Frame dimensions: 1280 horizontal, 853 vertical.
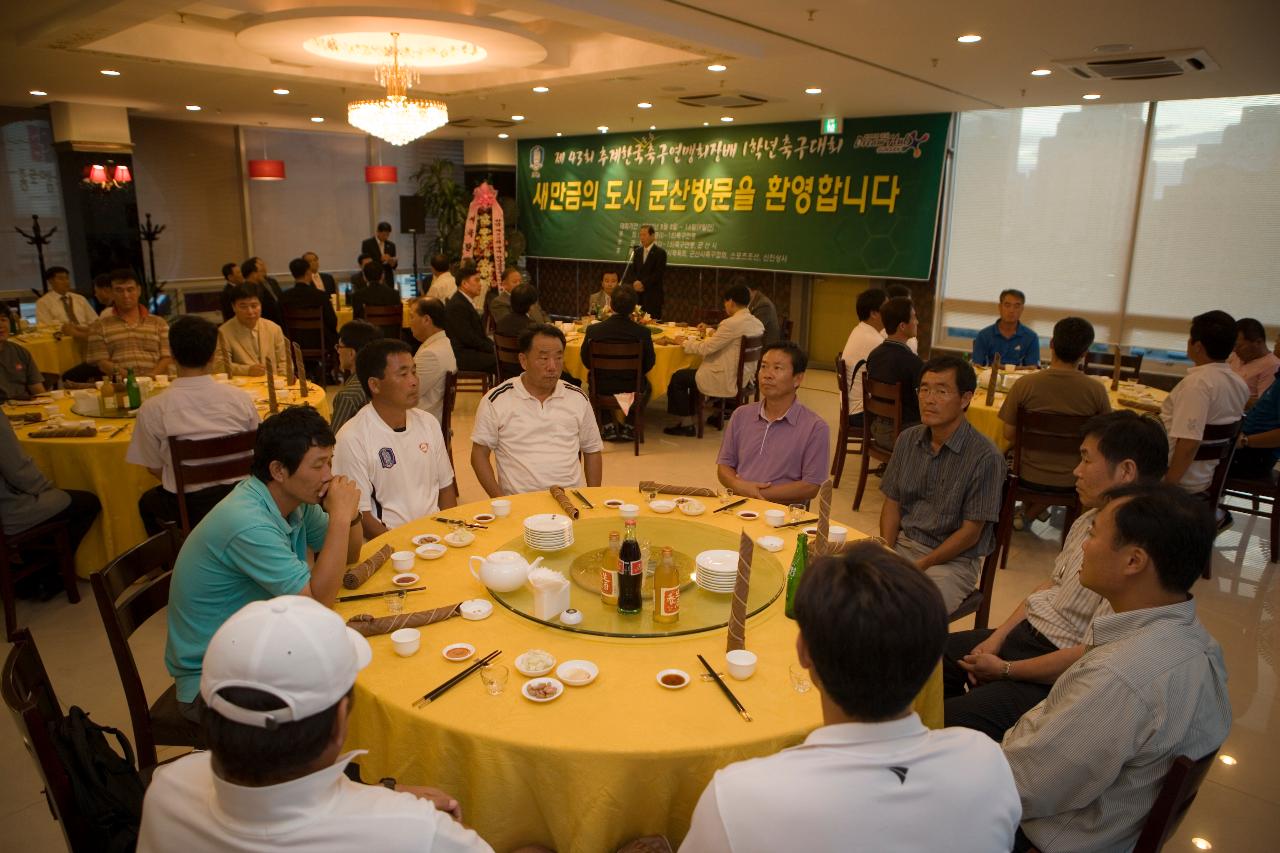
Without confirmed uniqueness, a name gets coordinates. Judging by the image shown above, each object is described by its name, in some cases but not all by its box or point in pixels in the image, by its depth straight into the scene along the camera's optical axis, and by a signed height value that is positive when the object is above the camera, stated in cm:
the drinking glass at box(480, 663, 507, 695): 183 -93
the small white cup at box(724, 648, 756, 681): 188 -91
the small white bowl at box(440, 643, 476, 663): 196 -93
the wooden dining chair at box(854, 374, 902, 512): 506 -88
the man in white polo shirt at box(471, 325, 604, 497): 361 -72
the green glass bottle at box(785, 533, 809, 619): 237 -85
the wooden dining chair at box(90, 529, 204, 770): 212 -98
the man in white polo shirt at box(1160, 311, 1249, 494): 410 -60
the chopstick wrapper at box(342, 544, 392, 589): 236 -90
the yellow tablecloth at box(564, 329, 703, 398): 706 -83
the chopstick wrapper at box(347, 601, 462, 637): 206 -91
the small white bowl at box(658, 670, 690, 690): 185 -94
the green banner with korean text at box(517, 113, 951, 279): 902 +95
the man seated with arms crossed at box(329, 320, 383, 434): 402 -57
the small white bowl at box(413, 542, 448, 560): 256 -90
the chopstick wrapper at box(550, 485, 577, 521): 293 -87
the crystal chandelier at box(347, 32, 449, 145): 598 +111
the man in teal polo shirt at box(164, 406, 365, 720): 212 -76
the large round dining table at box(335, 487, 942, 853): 165 -95
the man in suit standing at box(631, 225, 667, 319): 985 -2
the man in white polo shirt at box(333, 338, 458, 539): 306 -69
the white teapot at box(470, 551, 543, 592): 226 -84
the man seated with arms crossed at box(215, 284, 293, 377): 563 -58
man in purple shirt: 347 -74
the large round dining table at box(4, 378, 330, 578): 388 -106
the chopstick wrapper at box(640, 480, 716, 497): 320 -87
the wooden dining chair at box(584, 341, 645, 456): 632 -76
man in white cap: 115 -71
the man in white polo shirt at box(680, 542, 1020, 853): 112 -70
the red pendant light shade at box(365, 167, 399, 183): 1213 +130
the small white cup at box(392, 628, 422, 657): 196 -90
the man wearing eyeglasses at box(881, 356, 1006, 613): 300 -80
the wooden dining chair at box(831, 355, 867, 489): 564 -108
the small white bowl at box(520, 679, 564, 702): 178 -94
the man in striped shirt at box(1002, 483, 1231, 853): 163 -85
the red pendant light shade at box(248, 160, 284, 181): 1111 +122
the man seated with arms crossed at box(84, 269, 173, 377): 579 -58
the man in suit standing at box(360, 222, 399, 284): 1049 +17
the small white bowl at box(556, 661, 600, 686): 185 -93
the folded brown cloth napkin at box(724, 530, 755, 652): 193 -79
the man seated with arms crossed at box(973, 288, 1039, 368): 611 -50
